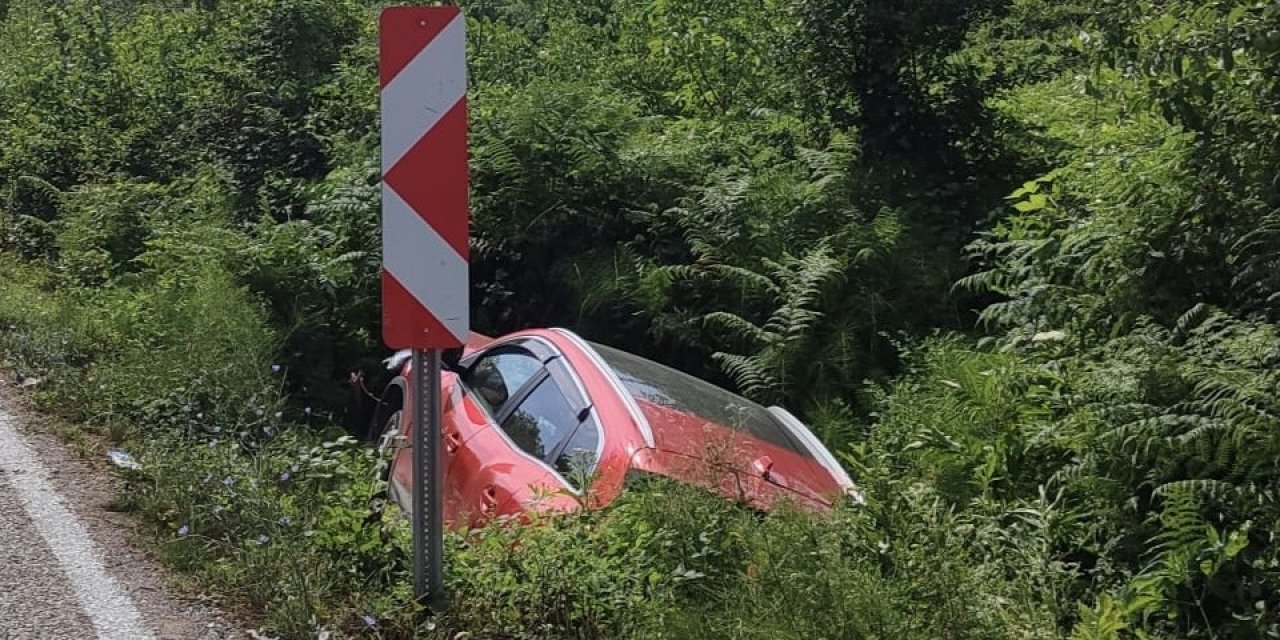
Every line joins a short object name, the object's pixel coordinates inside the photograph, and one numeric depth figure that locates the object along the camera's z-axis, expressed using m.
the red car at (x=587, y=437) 4.72
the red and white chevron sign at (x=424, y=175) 3.86
